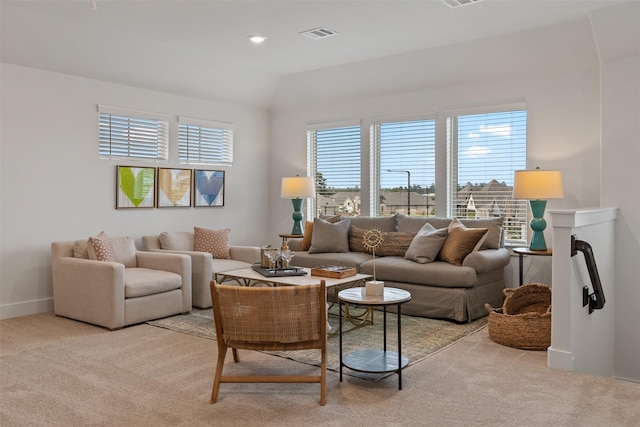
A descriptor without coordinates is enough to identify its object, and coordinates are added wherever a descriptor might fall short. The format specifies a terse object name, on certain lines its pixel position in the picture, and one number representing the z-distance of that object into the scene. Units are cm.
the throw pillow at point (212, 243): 636
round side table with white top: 334
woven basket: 415
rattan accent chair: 297
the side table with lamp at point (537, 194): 507
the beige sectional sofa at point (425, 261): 503
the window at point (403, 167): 655
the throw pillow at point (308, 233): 655
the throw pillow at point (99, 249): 512
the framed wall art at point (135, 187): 612
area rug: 393
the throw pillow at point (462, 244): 524
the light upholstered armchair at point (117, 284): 475
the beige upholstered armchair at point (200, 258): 557
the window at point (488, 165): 587
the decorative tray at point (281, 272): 457
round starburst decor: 389
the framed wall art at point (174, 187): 656
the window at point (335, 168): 725
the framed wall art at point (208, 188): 697
